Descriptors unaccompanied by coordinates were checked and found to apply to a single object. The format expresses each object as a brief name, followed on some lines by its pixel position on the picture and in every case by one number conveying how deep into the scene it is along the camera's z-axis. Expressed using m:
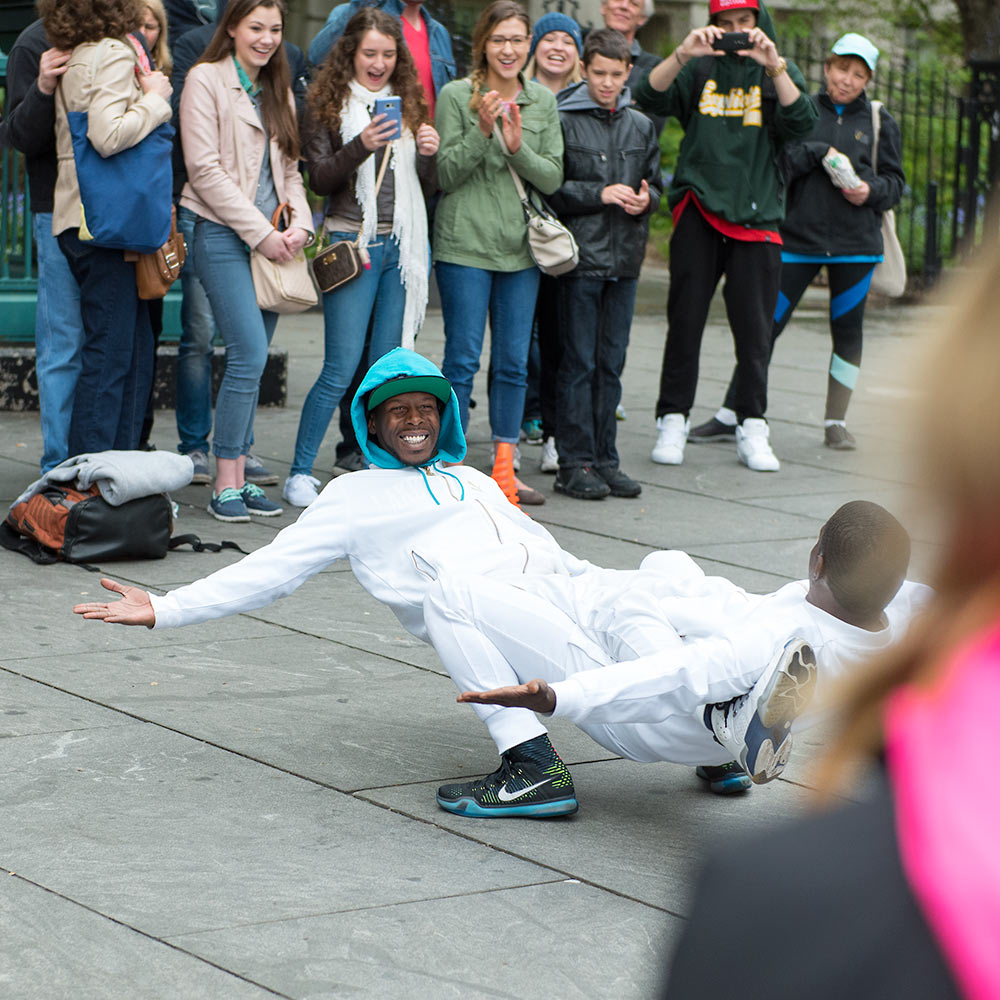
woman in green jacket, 13.89
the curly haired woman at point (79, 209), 11.98
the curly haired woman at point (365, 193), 13.39
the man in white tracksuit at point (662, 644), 6.77
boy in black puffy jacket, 14.39
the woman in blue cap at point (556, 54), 15.24
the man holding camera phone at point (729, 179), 15.11
